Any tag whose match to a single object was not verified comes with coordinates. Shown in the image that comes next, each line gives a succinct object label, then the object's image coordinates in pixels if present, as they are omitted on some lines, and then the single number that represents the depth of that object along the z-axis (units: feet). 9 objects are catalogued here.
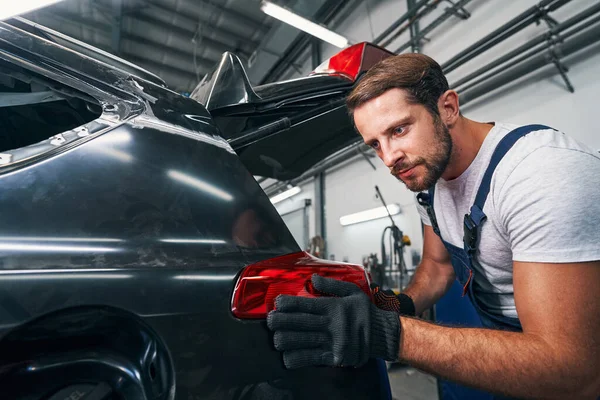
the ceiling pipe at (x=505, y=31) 8.86
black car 1.56
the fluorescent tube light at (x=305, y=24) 13.41
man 2.23
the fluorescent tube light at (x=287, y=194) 22.31
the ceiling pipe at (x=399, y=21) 13.21
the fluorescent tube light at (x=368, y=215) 15.06
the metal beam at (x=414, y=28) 13.67
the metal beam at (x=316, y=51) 21.61
